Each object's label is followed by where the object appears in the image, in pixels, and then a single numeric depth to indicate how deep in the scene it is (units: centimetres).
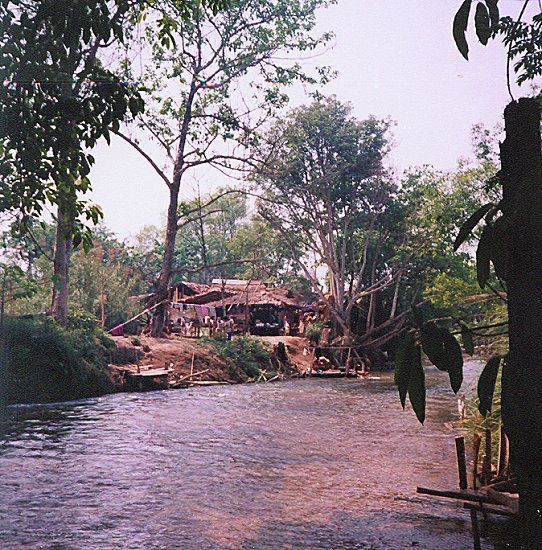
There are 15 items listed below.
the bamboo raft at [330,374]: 2717
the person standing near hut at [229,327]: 3052
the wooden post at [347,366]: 2731
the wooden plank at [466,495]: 567
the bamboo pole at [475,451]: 636
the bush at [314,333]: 3278
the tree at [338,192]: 3262
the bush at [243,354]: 2505
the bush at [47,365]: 1655
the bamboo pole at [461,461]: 596
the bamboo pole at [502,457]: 641
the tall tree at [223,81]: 2731
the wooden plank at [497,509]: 522
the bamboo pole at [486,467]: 643
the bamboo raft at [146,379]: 1975
